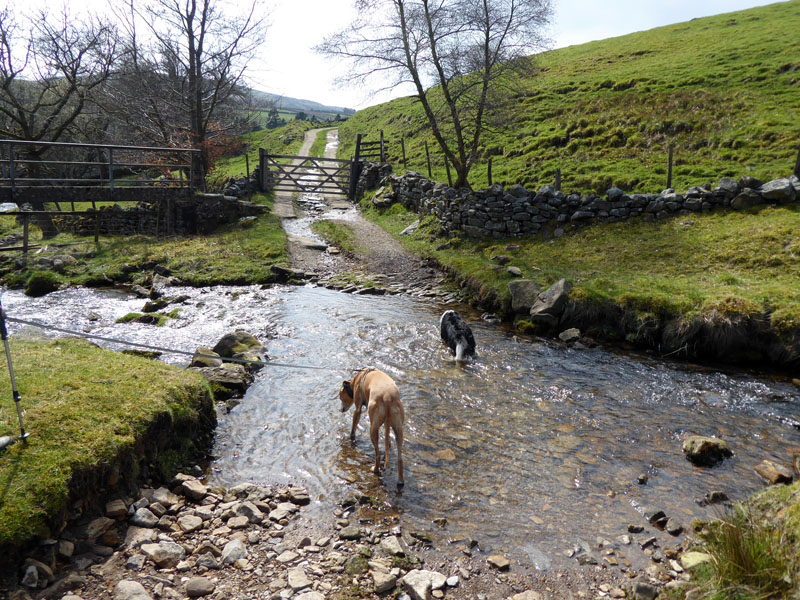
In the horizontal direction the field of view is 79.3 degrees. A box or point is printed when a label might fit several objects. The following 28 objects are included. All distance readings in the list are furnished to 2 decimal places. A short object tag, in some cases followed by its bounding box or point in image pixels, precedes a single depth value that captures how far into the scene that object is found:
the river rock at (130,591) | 4.23
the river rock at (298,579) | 4.58
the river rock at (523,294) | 13.16
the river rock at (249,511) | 5.61
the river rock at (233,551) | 4.90
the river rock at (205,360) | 9.59
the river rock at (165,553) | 4.75
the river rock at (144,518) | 5.27
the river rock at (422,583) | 4.55
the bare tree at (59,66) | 24.97
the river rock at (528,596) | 4.59
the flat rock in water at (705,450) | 6.91
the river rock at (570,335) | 11.91
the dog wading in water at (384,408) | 6.54
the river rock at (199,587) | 4.42
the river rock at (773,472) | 6.44
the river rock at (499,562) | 5.02
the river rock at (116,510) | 5.24
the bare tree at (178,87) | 25.28
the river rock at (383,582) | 4.60
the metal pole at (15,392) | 5.25
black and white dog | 10.85
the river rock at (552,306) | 12.51
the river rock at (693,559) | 4.63
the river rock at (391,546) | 5.09
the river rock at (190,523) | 5.34
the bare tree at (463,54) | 19.84
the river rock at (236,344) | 10.50
